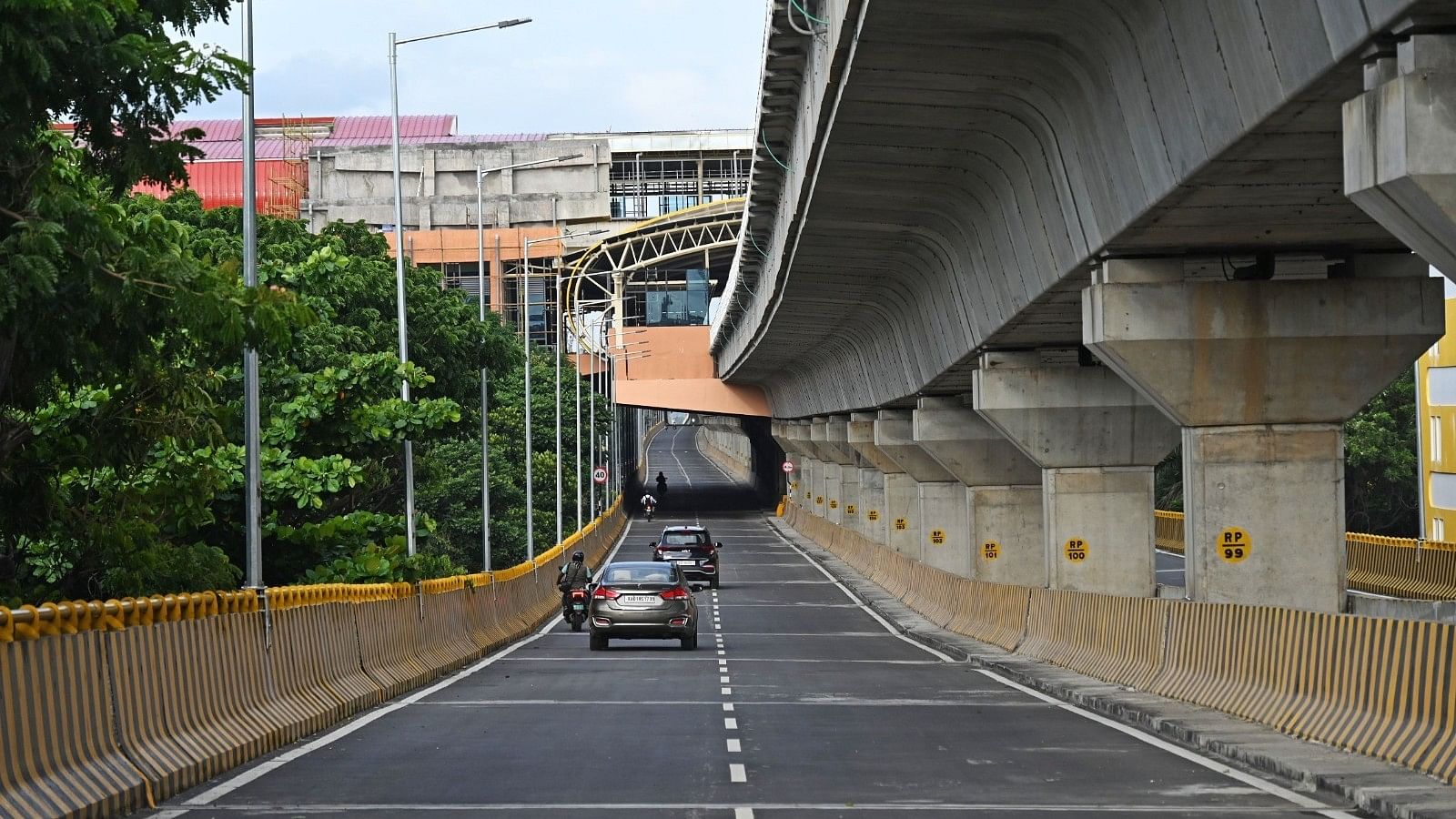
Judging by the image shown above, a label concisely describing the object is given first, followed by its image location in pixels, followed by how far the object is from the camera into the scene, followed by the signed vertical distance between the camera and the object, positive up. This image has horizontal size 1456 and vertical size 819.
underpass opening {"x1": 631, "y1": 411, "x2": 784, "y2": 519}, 121.81 -1.36
